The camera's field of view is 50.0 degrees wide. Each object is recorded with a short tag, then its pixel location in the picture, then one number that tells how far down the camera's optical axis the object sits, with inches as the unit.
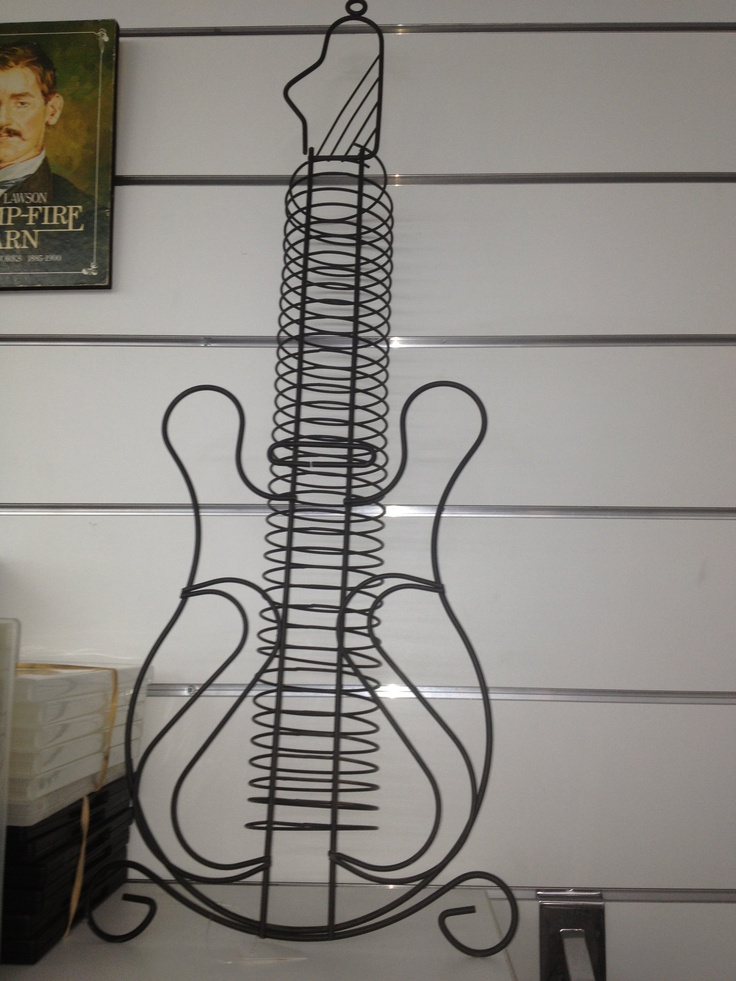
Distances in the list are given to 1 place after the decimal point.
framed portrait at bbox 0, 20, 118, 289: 44.1
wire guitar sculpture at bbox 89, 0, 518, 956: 32.4
